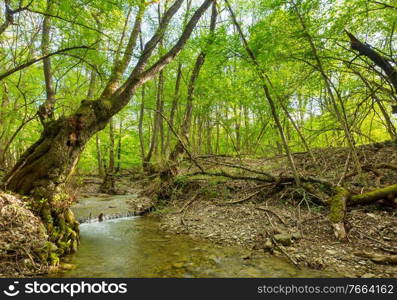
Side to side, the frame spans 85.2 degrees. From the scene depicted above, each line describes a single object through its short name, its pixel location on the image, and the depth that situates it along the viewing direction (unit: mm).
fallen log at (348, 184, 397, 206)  4406
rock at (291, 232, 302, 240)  4121
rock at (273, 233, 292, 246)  3992
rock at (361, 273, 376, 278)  2881
